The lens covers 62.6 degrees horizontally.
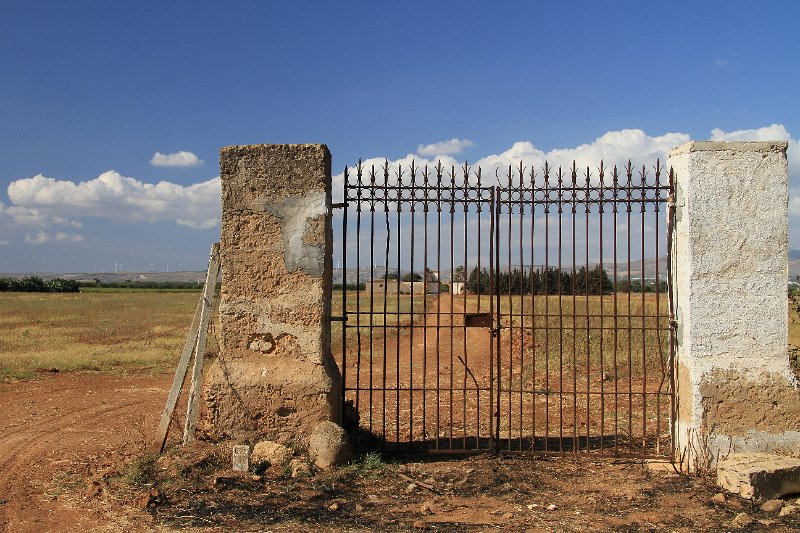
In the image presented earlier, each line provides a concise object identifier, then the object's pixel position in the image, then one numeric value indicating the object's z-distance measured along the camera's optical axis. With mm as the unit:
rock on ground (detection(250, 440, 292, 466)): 6012
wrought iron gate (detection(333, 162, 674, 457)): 6383
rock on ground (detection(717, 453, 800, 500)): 5363
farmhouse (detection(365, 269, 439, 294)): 27209
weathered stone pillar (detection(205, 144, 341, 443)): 6227
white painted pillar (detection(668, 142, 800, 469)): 5977
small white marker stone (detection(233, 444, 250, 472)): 5887
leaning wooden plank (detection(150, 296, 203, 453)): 6453
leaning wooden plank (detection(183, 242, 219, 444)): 6492
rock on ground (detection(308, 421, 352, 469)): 5992
